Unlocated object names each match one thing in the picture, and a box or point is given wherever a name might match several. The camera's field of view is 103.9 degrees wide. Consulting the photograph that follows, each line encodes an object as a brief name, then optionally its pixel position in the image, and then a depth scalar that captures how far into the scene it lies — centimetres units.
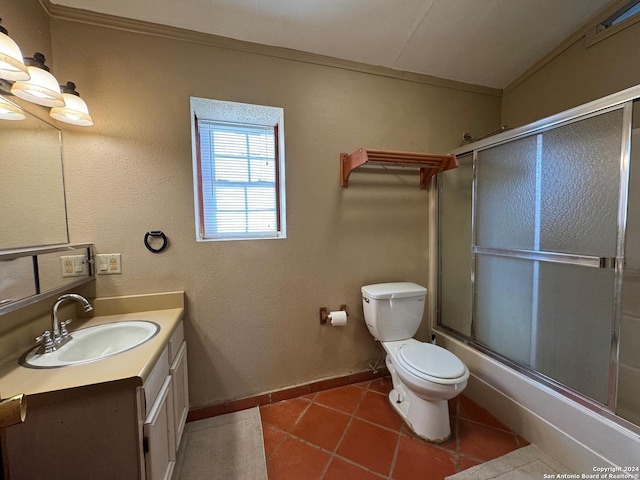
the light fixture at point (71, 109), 119
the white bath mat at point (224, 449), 127
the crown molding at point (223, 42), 133
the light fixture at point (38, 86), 101
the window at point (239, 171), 171
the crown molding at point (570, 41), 156
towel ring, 148
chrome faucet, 103
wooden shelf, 168
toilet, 138
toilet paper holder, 186
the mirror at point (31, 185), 104
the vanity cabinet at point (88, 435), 77
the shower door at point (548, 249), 129
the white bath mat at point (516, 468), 124
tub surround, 116
